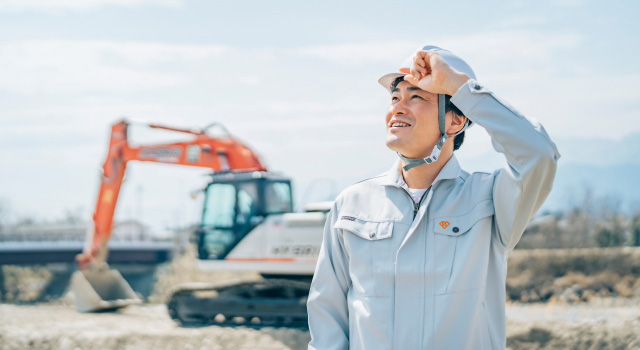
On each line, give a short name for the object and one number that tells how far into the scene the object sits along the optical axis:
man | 2.51
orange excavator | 11.06
